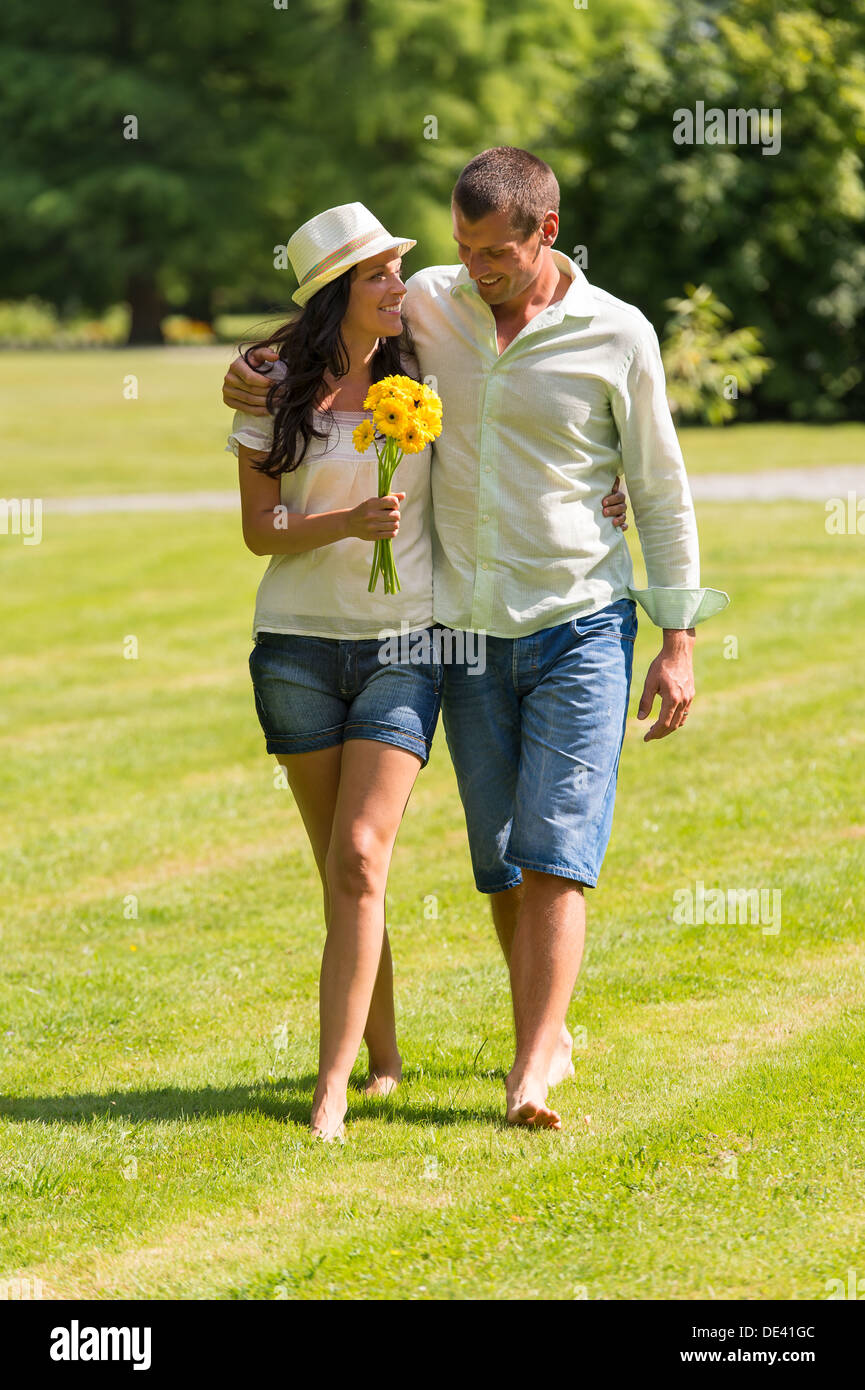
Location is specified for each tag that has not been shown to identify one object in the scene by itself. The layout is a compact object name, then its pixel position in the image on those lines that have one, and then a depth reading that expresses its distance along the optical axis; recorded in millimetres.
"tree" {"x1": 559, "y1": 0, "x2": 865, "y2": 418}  24156
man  3988
